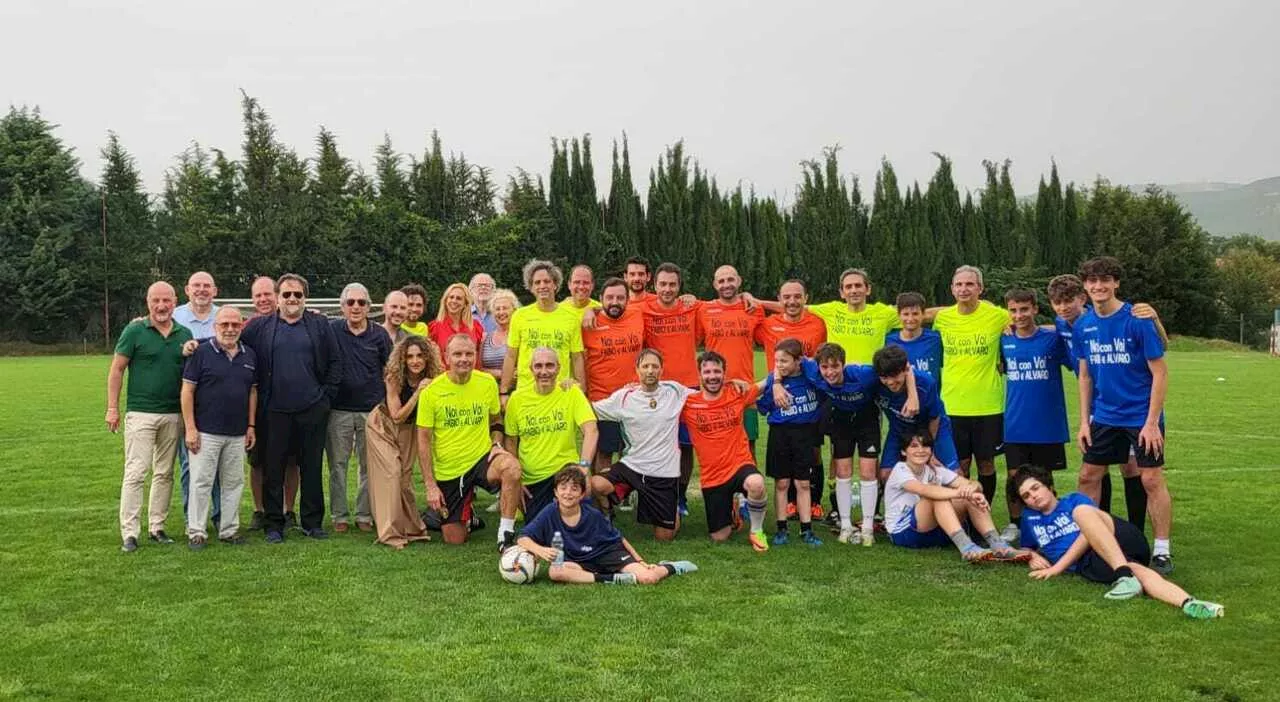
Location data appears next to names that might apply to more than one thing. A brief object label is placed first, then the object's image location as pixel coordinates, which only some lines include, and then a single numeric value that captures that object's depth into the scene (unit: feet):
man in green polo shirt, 20.98
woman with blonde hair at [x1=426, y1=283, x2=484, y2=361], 25.21
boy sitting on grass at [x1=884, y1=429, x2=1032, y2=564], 19.51
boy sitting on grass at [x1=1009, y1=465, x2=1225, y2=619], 16.56
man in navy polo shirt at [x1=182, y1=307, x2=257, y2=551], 20.93
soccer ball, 17.81
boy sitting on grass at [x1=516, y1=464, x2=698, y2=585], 18.07
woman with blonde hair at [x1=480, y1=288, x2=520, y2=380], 25.21
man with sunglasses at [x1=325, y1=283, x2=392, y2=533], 22.71
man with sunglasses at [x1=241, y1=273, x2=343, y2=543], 21.81
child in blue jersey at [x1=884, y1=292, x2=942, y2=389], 22.65
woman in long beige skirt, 21.66
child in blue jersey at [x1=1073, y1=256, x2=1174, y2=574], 18.67
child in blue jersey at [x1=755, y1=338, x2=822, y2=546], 21.74
